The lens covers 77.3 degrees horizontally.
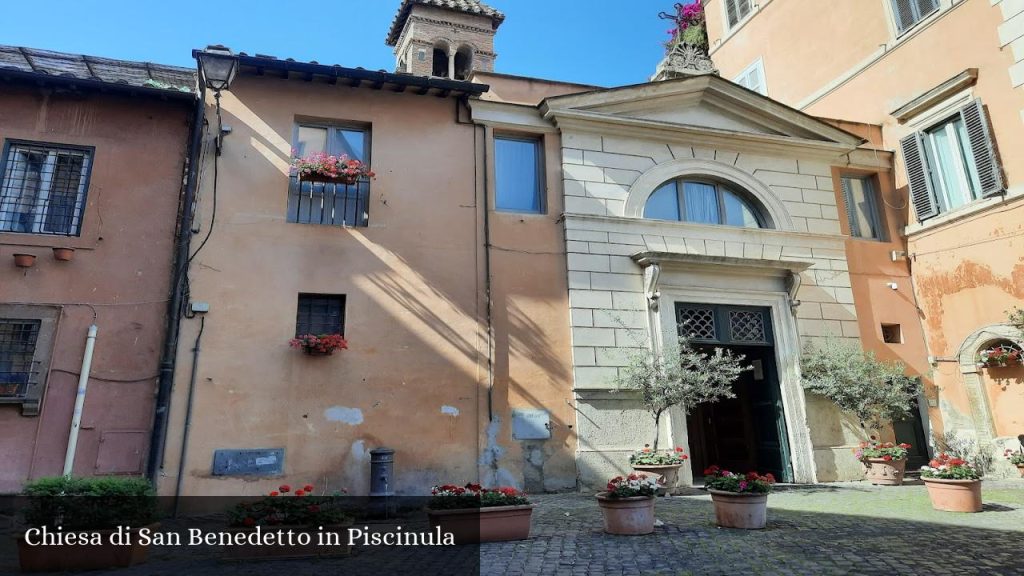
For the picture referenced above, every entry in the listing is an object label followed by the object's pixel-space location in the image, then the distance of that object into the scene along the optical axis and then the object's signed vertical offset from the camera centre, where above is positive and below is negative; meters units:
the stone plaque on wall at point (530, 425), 9.61 +0.47
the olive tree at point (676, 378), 9.48 +1.10
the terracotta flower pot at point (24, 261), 8.48 +2.67
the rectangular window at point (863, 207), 12.76 +4.73
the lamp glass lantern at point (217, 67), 8.59 +5.18
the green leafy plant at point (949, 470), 7.39 -0.25
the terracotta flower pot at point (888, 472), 10.09 -0.35
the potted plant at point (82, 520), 5.26 -0.43
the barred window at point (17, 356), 8.17 +1.42
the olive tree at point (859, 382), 10.48 +1.09
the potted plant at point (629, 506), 6.36 -0.50
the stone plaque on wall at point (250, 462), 8.48 +0.02
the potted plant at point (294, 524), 5.60 -0.53
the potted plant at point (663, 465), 9.15 -0.15
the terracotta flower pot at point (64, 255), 8.67 +2.79
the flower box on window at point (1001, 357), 10.58 +1.45
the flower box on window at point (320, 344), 8.91 +1.59
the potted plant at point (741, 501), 6.55 -0.48
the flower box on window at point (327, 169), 9.73 +4.31
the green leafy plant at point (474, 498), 6.23 -0.38
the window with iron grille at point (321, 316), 9.41 +2.10
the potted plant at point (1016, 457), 10.26 -0.17
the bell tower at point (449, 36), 22.56 +14.71
